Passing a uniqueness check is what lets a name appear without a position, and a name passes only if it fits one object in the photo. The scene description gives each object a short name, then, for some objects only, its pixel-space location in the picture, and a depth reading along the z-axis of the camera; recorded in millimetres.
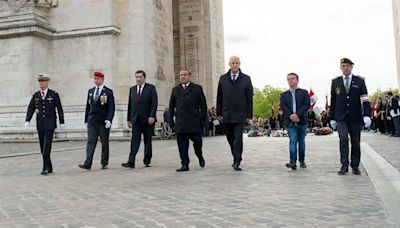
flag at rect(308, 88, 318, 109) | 29581
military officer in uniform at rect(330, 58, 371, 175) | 7895
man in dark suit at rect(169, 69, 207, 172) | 9289
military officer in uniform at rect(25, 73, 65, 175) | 9258
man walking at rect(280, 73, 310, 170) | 9102
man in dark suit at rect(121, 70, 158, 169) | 10000
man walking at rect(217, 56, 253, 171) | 8984
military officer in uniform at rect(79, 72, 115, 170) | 9883
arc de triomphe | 20141
